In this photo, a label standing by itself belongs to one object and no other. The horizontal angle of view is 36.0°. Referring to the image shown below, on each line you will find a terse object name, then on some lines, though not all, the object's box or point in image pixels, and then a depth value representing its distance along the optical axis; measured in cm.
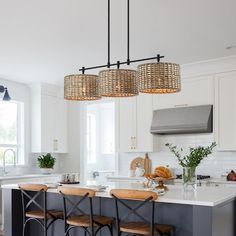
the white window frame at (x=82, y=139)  744
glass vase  315
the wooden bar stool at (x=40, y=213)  357
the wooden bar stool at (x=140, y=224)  284
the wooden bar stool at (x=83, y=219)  318
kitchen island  271
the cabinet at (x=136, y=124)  622
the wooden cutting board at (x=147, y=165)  646
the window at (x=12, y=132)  664
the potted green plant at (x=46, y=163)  680
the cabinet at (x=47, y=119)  694
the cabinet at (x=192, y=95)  563
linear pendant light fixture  304
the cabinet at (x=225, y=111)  537
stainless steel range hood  551
